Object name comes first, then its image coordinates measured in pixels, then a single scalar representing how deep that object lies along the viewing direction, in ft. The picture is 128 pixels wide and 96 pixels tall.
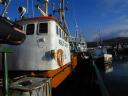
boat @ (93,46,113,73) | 53.35
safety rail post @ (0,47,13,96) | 8.30
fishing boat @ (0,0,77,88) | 14.58
